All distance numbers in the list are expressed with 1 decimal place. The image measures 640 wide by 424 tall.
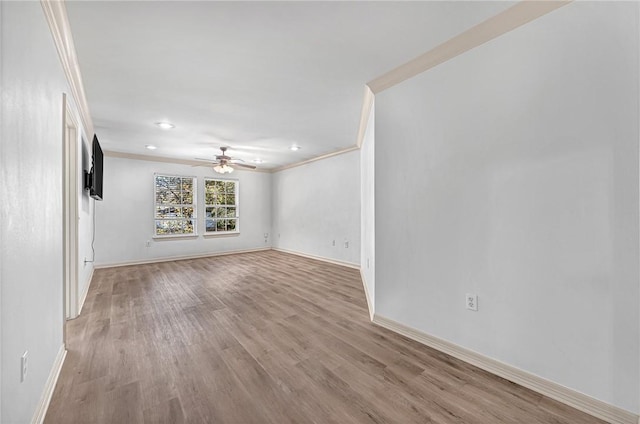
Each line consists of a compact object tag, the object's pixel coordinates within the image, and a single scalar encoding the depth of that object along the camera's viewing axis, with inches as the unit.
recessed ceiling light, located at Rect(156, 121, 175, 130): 154.9
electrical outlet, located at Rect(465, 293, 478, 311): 80.6
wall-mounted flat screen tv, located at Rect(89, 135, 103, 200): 127.5
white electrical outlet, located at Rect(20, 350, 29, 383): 49.5
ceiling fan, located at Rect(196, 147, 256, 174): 211.6
